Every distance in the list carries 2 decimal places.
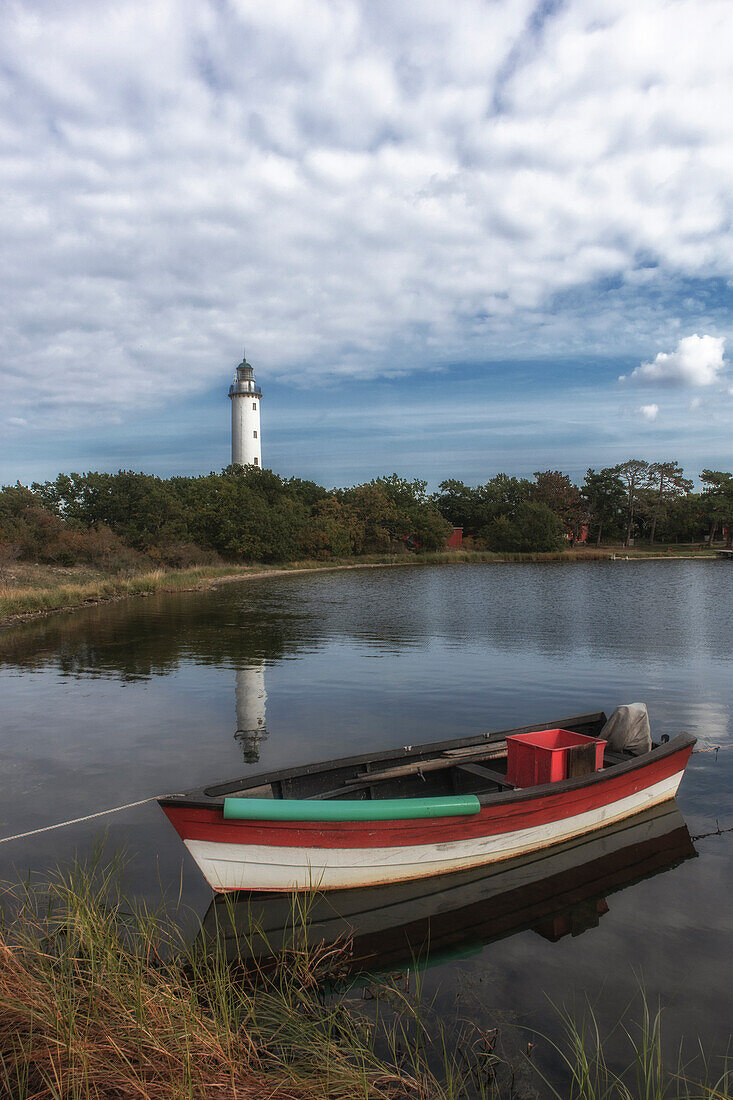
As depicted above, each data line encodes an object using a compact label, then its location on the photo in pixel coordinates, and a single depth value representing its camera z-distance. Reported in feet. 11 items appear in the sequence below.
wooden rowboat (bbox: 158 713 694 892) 19.01
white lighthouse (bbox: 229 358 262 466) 239.71
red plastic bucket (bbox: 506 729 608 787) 24.48
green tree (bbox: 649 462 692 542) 270.87
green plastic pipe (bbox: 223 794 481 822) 18.45
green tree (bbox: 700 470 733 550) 253.44
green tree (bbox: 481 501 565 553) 239.09
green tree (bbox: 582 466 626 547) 271.28
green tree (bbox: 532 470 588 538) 268.62
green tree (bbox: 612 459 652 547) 270.67
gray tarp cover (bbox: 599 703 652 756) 28.04
